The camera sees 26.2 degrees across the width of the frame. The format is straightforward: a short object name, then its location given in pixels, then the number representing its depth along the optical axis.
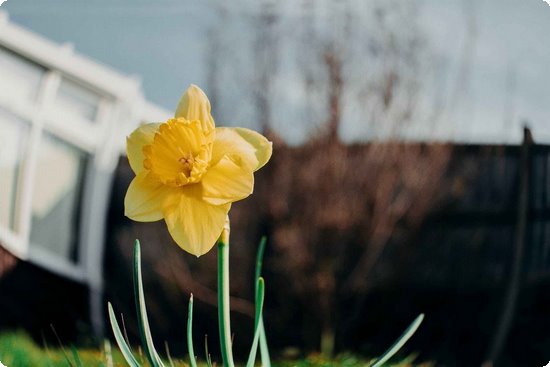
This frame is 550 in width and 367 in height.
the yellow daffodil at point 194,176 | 0.63
